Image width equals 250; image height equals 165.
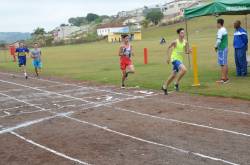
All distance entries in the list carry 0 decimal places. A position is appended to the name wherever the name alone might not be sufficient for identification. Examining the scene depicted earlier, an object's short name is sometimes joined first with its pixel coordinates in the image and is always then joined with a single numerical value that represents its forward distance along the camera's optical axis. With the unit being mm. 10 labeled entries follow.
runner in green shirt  14970
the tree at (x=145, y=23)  154025
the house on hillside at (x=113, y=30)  113812
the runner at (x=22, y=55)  26000
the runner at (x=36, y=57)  25375
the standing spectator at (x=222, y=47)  16656
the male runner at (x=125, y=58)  17391
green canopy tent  16734
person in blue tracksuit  18391
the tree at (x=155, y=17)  159500
